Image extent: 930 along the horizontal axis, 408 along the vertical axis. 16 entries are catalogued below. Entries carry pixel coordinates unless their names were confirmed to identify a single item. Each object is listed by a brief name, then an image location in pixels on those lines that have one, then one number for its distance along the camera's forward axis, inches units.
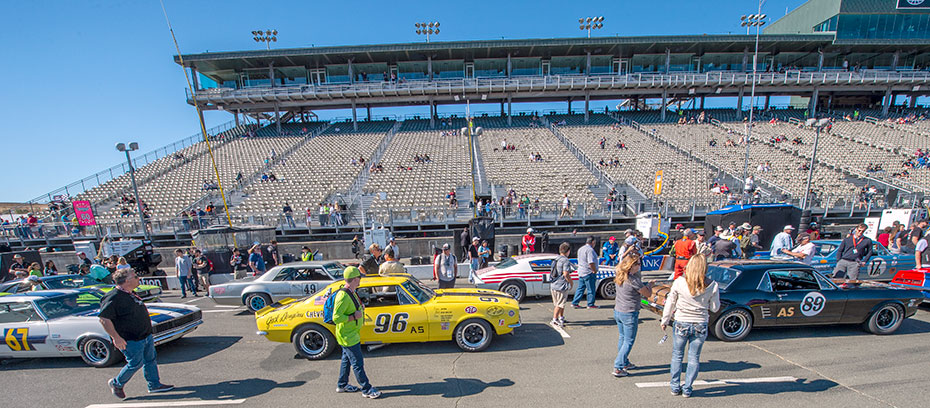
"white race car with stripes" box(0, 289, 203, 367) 221.5
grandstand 844.6
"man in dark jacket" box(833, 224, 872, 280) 309.0
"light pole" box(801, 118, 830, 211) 611.5
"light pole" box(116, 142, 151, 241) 607.5
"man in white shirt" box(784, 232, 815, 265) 339.9
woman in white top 152.6
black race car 229.9
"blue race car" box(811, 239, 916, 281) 346.6
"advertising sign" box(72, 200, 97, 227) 652.7
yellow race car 226.1
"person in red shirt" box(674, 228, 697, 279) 309.2
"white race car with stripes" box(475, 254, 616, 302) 338.6
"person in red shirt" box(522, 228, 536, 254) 486.9
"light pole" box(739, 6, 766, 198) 991.3
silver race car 340.2
